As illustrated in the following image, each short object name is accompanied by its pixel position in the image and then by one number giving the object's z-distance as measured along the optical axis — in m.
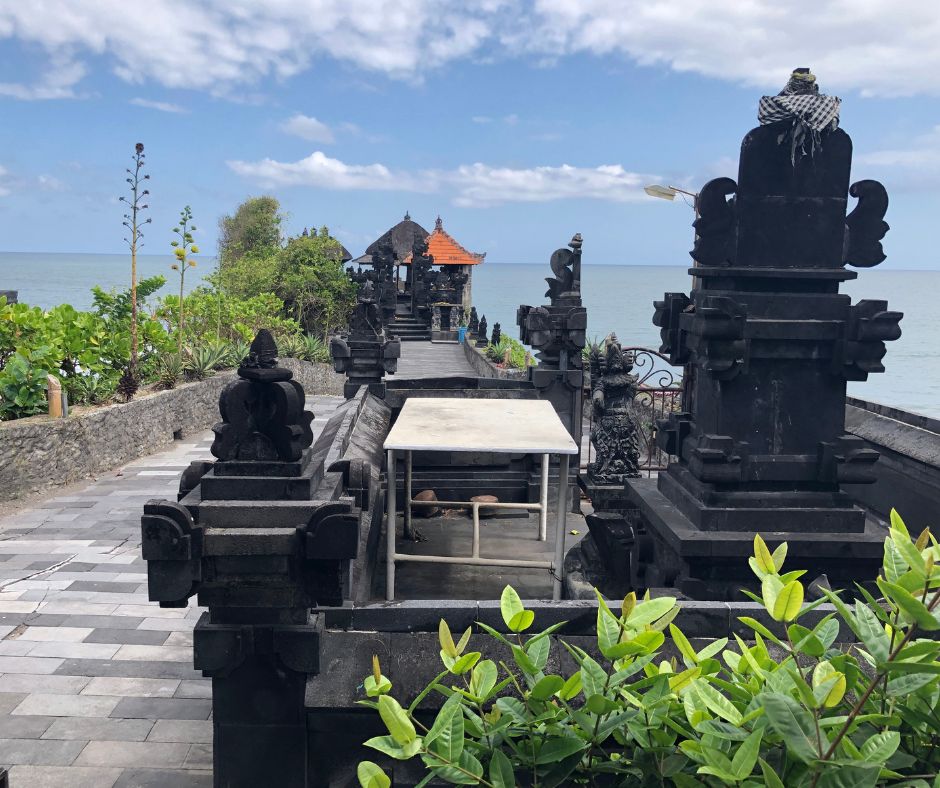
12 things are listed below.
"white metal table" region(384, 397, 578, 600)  6.41
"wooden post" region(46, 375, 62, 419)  14.98
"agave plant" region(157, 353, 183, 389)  20.45
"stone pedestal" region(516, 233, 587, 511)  12.61
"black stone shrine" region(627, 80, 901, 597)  5.63
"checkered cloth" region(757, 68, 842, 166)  5.48
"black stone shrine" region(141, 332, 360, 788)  4.41
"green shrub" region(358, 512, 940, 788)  2.14
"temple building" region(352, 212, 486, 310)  53.81
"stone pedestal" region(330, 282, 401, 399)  11.48
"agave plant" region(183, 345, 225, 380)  21.98
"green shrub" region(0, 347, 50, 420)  14.80
